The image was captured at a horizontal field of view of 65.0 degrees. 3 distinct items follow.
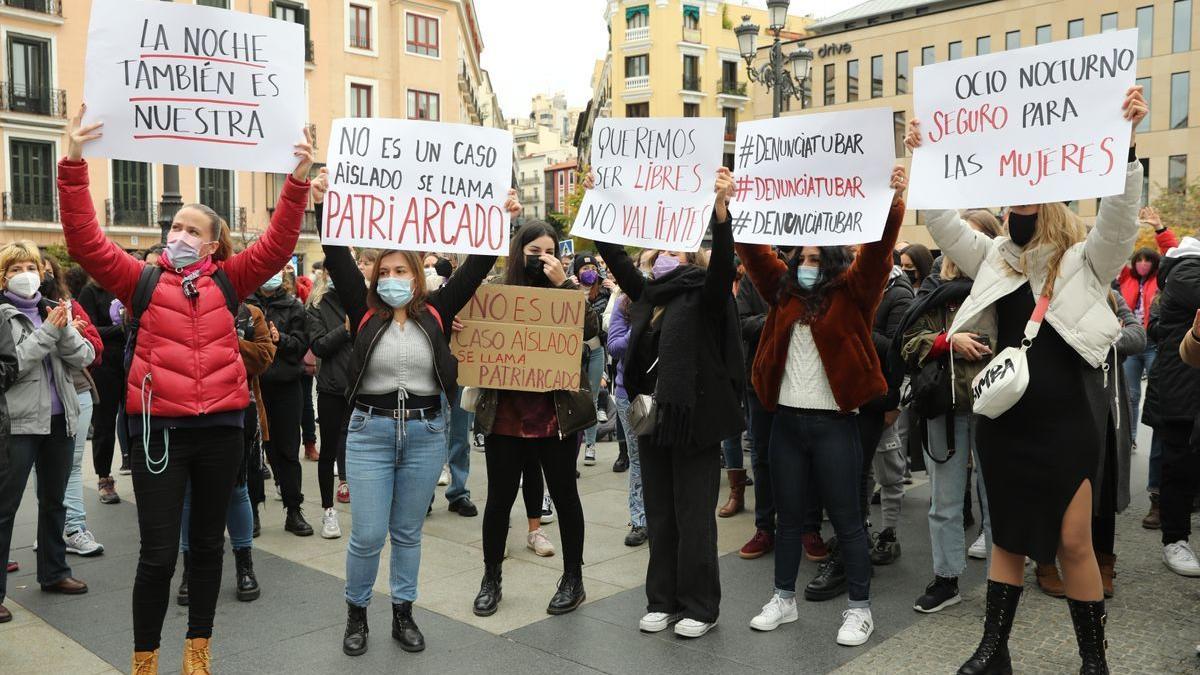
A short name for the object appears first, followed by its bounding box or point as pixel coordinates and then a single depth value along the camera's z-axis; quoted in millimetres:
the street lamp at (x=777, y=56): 14812
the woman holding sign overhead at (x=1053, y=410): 3838
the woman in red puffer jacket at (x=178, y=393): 3900
